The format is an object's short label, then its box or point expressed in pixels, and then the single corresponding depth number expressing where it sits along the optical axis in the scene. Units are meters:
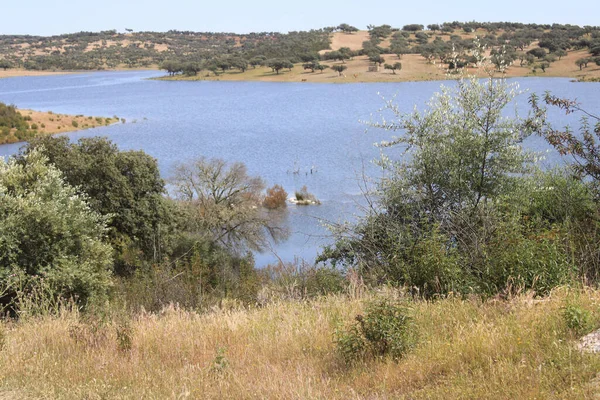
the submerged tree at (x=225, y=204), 29.47
